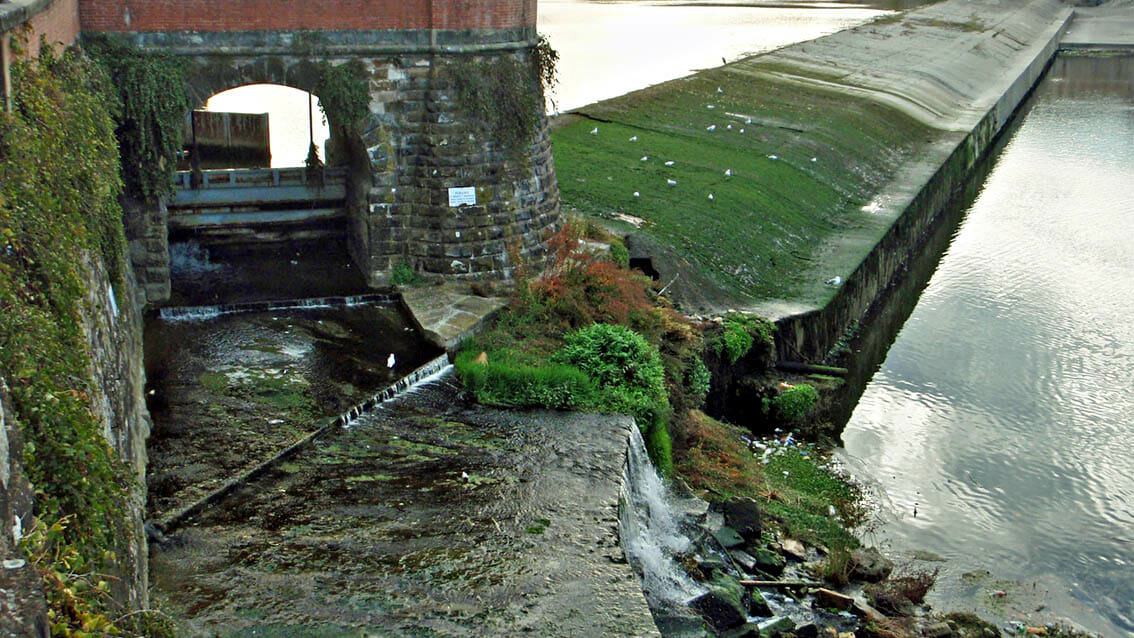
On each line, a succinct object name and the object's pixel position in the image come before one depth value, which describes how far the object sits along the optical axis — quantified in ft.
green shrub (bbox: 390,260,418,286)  62.34
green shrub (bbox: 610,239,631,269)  69.92
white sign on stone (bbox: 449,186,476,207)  61.16
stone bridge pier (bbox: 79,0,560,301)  56.80
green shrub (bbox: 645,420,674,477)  53.11
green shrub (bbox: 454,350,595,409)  51.85
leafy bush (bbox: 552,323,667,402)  53.47
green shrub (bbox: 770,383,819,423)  68.03
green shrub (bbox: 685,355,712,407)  60.90
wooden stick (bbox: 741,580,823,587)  46.82
